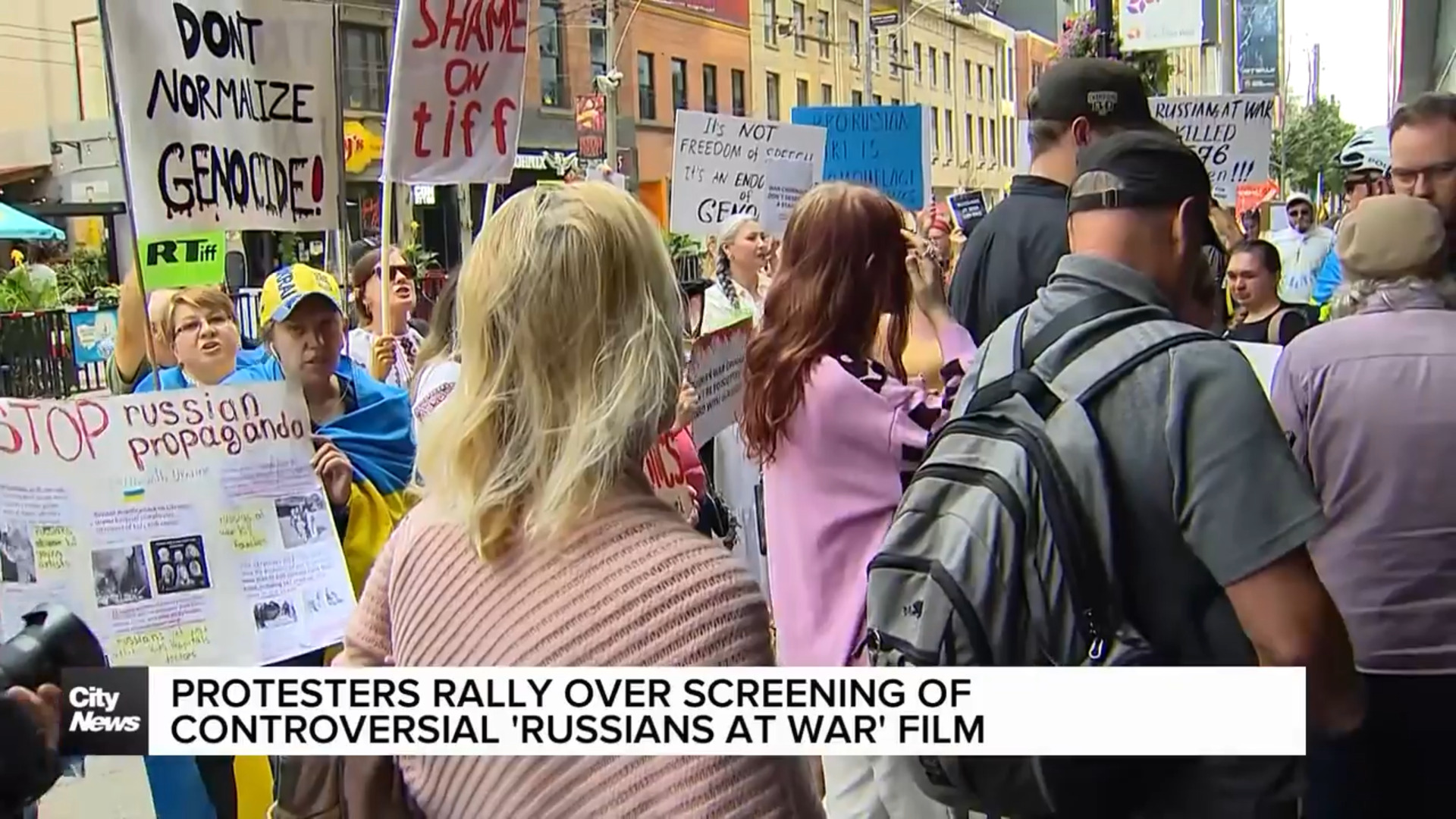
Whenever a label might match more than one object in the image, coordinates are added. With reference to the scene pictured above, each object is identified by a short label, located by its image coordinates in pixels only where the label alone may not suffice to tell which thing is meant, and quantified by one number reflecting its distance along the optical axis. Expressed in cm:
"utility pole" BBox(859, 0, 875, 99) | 4519
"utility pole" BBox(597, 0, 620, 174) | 3150
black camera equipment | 215
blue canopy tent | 2002
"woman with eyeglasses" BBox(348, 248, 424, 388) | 628
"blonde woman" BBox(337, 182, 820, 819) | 176
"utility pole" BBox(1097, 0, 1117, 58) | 775
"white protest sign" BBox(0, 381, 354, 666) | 329
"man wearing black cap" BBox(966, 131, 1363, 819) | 187
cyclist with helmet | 787
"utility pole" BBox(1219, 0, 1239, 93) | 1997
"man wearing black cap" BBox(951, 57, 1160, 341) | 329
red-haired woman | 312
